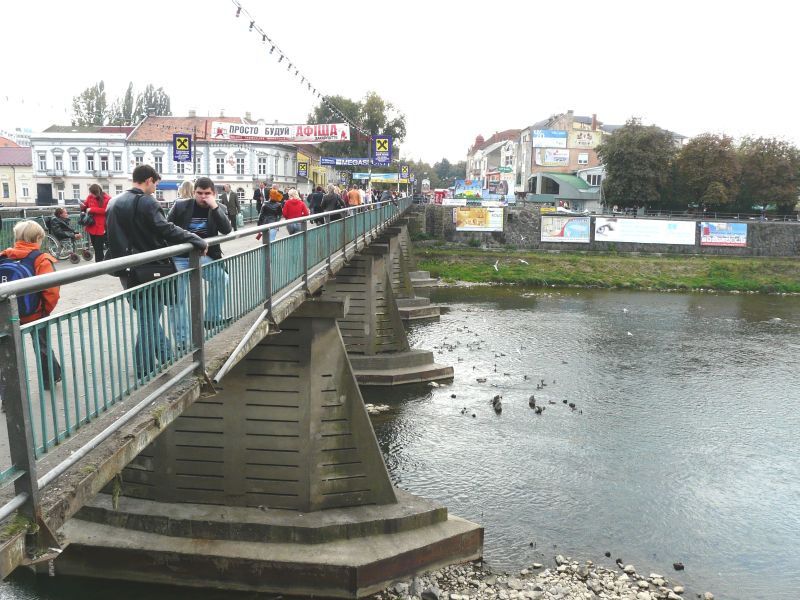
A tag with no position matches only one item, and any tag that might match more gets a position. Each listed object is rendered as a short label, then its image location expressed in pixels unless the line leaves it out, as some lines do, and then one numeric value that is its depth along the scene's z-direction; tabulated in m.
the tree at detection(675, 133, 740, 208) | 53.31
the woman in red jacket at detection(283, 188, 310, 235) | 12.70
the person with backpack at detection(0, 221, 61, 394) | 4.81
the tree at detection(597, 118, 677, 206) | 55.72
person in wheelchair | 13.83
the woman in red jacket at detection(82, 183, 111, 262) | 12.47
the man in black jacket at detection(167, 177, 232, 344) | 6.34
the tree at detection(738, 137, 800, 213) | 54.06
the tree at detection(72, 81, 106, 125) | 85.56
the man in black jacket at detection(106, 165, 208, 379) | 5.53
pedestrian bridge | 9.88
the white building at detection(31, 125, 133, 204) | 51.41
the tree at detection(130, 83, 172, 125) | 86.31
